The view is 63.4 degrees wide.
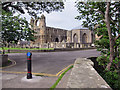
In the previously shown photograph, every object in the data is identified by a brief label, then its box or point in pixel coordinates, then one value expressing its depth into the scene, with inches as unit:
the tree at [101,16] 274.4
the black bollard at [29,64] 176.7
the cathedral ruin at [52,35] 2445.9
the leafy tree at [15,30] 426.0
